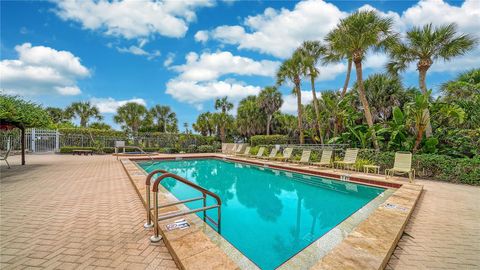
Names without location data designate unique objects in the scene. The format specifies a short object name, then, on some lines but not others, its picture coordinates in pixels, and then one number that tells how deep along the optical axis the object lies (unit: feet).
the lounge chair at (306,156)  36.14
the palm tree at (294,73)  51.44
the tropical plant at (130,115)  89.66
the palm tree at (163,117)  103.94
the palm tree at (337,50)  36.63
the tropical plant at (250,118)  87.20
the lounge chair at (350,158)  30.39
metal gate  55.98
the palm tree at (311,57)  50.05
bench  55.83
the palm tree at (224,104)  96.53
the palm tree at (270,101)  85.61
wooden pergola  30.73
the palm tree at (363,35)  34.65
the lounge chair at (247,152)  55.26
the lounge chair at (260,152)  48.75
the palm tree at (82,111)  97.55
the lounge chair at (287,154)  41.23
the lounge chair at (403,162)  24.23
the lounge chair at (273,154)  44.69
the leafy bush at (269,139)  75.51
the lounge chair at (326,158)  32.70
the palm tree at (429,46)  33.24
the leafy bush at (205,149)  74.59
